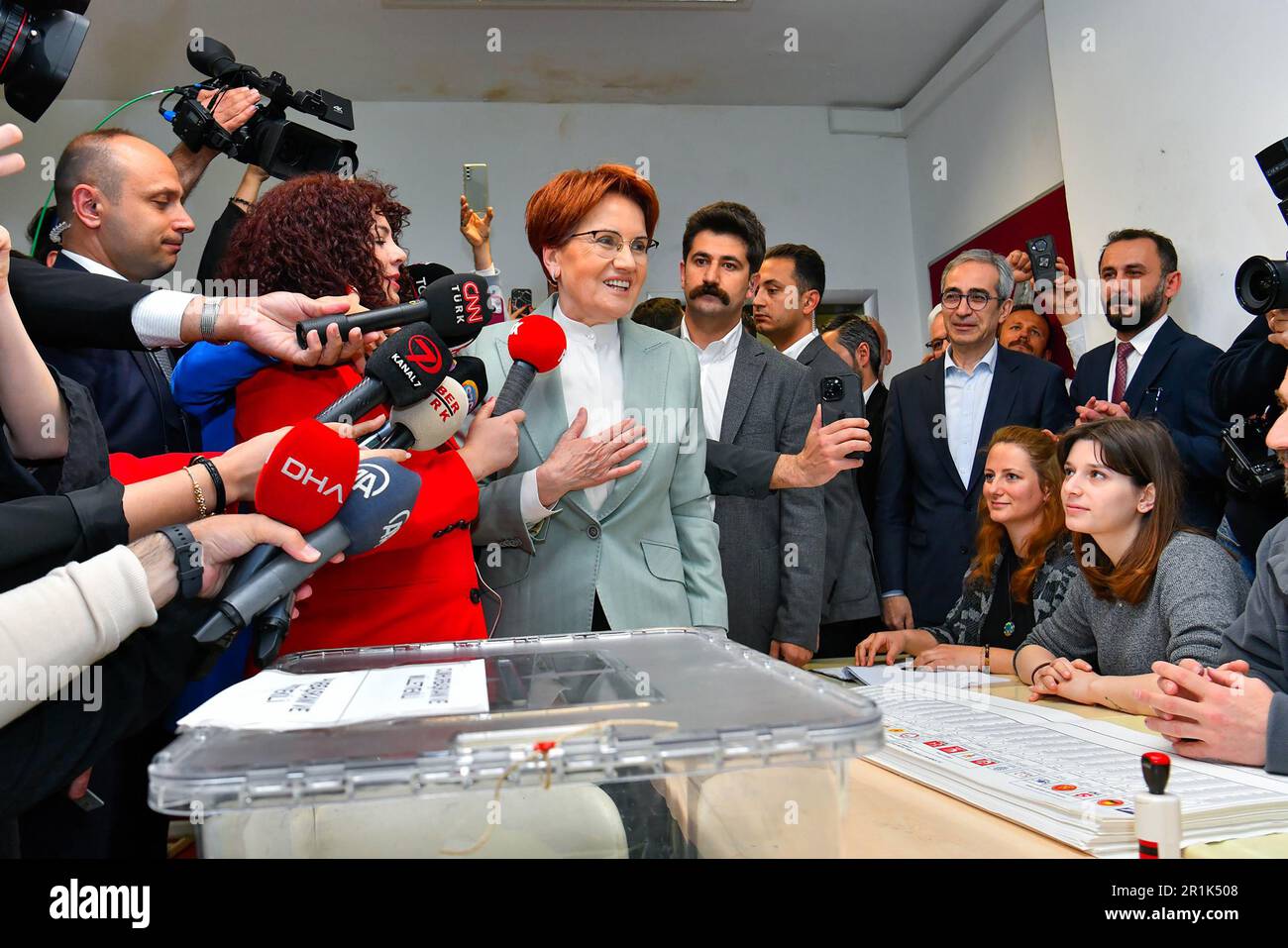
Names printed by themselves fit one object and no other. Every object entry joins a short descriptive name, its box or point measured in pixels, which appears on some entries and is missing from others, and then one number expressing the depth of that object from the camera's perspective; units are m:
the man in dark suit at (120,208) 1.98
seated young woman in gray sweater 1.78
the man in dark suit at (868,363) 3.37
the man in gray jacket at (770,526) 2.38
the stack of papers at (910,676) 1.93
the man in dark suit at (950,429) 2.93
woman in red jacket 1.31
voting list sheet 1.01
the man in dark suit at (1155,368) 2.79
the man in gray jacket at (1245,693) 1.24
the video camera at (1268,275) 2.21
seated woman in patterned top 2.37
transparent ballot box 0.57
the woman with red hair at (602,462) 1.67
